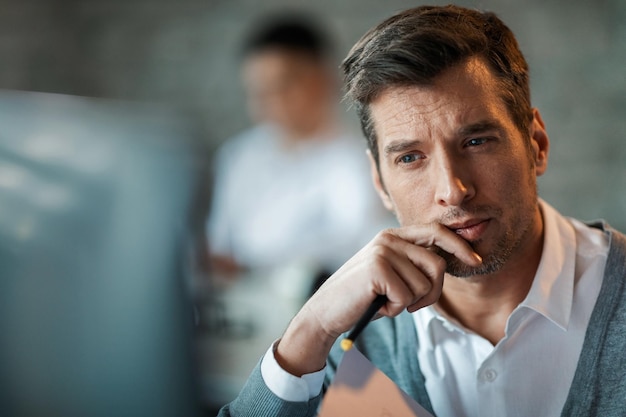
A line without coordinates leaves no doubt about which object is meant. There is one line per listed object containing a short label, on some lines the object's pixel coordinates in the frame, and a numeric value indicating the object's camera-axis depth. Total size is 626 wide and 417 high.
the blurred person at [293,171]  2.78
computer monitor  0.69
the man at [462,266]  1.13
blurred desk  2.12
